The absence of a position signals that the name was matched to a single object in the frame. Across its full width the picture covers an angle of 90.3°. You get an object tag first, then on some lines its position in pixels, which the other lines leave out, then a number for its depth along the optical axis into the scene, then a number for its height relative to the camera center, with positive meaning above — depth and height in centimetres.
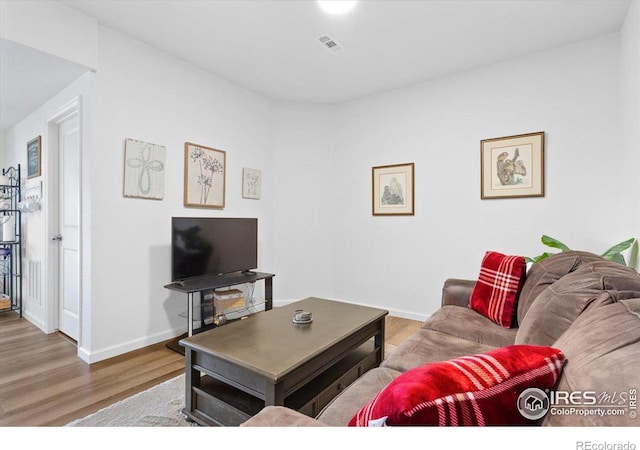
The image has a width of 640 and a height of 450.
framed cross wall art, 274 +46
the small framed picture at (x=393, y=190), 371 +39
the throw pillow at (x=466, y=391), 58 -32
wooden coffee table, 146 -72
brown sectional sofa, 59 -32
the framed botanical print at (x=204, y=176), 319 +48
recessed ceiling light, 230 +159
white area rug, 174 -109
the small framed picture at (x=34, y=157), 337 +70
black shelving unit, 394 -25
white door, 299 -6
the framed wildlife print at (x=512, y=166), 295 +54
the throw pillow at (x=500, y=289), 201 -44
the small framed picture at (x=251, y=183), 381 +47
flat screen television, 285 -24
